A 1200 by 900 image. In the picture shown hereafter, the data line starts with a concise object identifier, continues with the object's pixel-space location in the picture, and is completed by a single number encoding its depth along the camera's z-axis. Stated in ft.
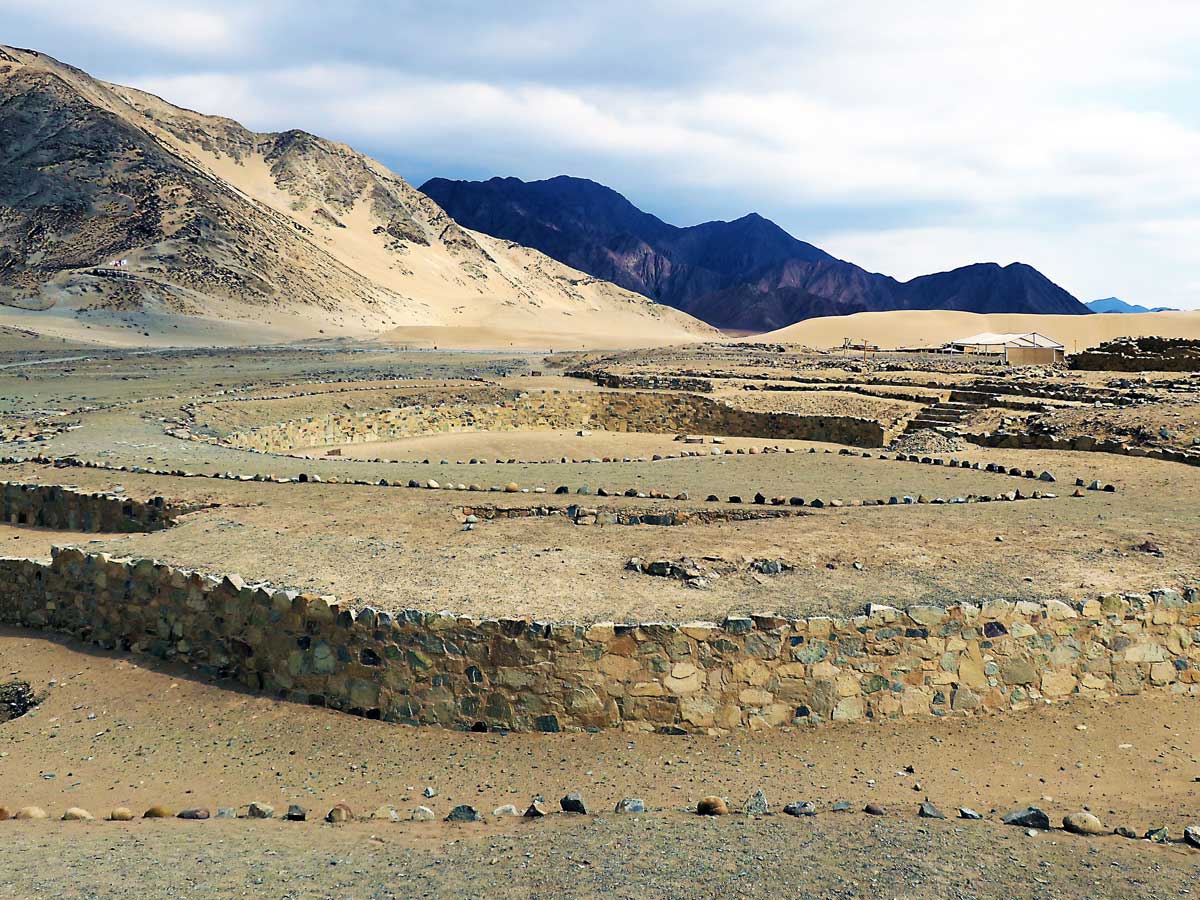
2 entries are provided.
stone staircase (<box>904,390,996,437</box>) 74.79
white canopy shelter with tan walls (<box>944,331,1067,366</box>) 148.15
